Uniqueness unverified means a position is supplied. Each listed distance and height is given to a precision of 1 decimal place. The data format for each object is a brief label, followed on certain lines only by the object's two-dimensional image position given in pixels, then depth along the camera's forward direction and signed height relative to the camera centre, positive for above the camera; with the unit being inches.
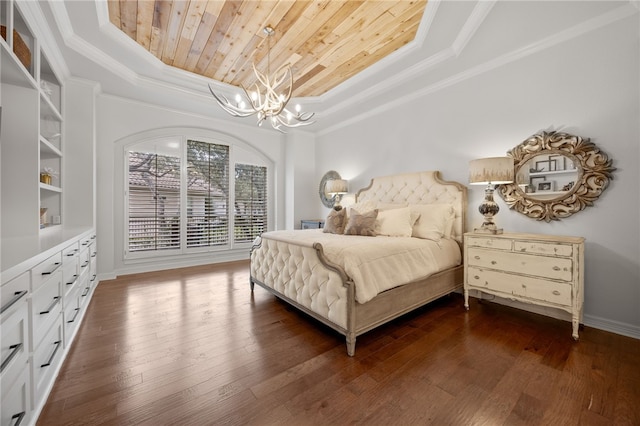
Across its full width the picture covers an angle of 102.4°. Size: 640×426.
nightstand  196.1 -10.0
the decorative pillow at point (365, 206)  140.2 +2.6
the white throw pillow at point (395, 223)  115.8 -5.7
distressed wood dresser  82.1 -20.7
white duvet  78.4 -16.1
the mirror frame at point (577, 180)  88.8 +12.2
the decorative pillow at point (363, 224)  116.6 -6.2
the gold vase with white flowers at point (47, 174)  104.4 +16.0
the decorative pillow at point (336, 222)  125.0 -5.5
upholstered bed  77.5 -19.2
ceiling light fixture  102.0 +43.5
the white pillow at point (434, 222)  115.5 -5.2
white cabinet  39.3 -22.6
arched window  163.5 +10.9
